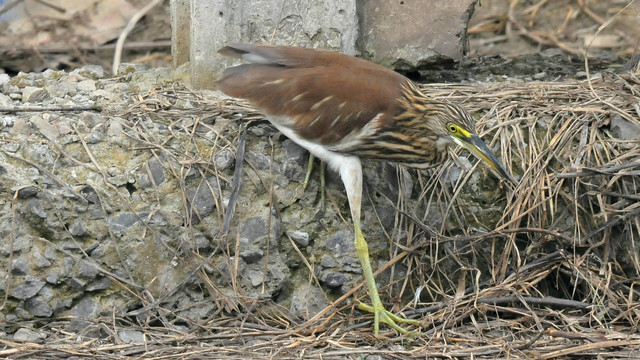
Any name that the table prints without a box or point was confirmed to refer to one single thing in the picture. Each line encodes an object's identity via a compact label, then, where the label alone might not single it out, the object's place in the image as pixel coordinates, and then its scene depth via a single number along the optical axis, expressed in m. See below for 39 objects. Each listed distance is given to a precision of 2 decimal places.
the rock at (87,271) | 9.20
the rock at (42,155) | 9.51
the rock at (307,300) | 9.53
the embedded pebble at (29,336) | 8.81
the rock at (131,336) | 8.84
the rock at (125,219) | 9.41
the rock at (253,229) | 9.62
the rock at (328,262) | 9.71
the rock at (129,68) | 11.92
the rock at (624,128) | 10.02
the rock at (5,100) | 10.29
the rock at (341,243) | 9.77
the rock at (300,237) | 9.69
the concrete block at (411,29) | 11.43
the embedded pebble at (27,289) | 9.05
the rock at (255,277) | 9.52
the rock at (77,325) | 9.02
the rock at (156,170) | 9.66
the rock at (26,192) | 9.25
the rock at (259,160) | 9.87
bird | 9.20
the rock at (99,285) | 9.23
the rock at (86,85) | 10.91
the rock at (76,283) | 9.19
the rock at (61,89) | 10.74
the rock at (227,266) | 9.48
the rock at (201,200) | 9.57
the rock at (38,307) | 9.08
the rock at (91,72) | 11.55
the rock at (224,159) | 9.80
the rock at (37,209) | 9.23
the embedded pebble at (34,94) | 10.52
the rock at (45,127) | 9.74
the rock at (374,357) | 8.62
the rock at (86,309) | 9.18
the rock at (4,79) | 11.07
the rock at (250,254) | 9.55
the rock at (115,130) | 9.90
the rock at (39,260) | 9.14
